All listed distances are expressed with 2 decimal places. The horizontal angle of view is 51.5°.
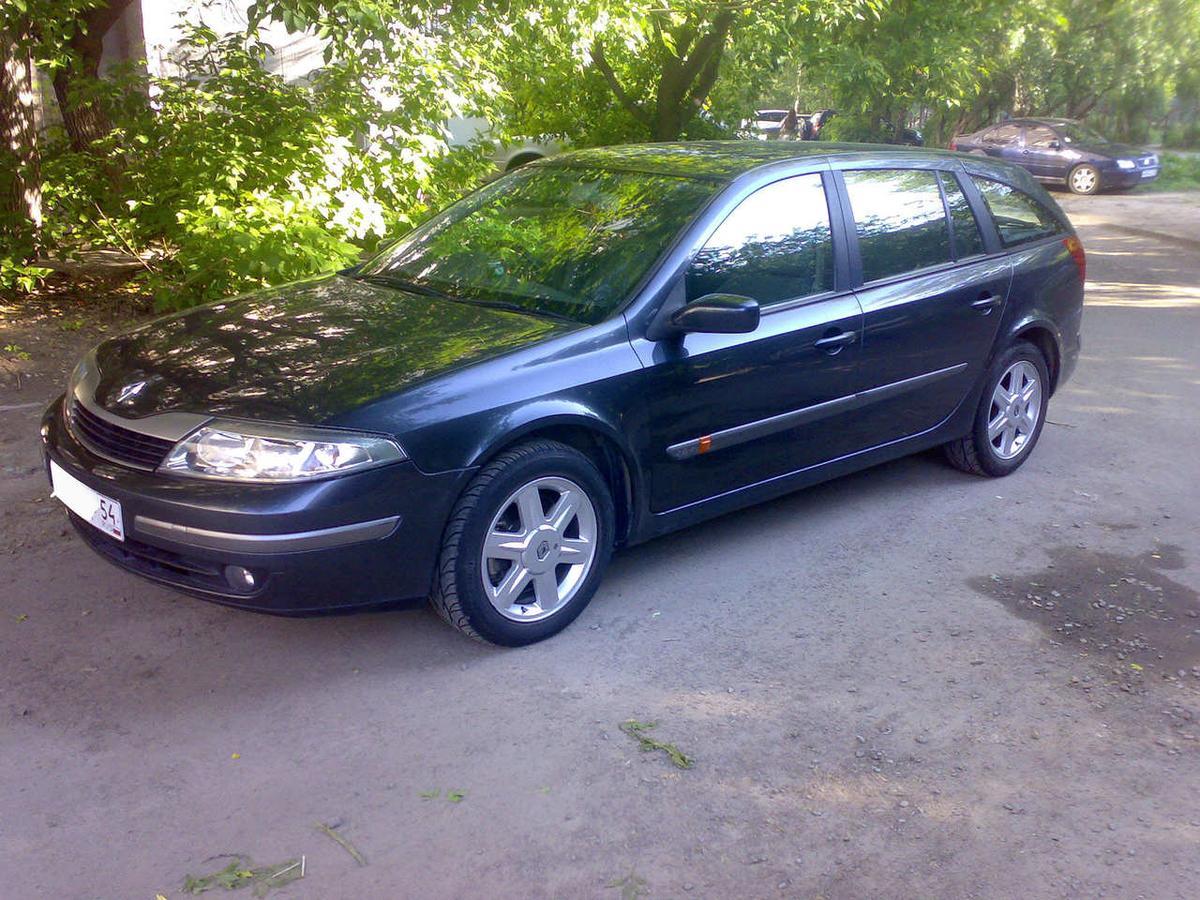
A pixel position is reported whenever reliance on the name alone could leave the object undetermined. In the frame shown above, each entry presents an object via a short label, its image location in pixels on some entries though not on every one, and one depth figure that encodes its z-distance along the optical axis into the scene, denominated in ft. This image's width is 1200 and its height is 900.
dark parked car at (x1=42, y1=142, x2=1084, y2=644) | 12.57
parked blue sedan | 74.90
